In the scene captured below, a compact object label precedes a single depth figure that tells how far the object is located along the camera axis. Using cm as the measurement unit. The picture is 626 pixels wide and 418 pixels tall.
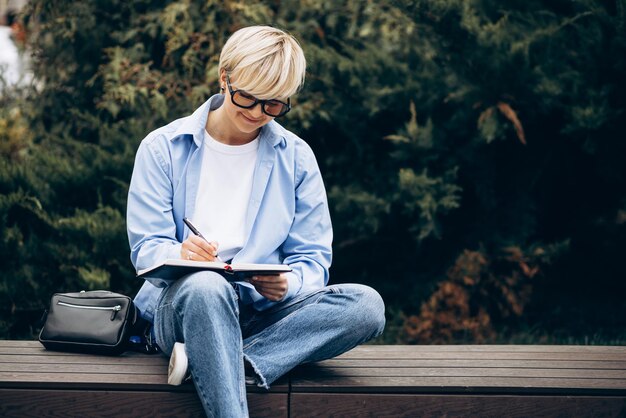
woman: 258
